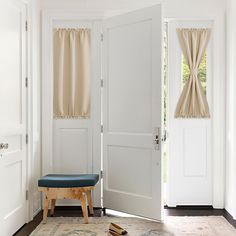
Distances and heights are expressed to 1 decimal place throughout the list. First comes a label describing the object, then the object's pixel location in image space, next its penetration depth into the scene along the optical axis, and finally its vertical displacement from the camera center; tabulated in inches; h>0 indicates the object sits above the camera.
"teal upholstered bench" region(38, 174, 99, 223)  176.1 -35.5
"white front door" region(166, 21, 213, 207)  204.4 -20.3
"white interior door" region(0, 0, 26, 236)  150.0 -4.8
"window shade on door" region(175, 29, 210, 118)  202.7 +13.2
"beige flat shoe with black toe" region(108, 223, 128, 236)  85.1 -25.8
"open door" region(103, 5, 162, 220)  179.0 -3.4
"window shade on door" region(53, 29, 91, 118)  202.4 +15.1
